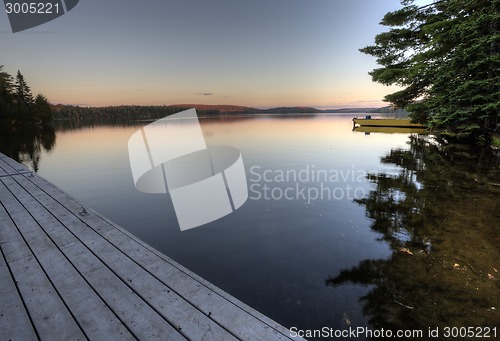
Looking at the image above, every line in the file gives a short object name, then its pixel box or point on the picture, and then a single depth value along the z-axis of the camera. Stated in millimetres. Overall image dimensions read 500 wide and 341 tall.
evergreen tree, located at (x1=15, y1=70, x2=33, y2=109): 58447
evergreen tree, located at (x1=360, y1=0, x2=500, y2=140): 13625
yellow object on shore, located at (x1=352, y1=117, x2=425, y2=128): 34647
